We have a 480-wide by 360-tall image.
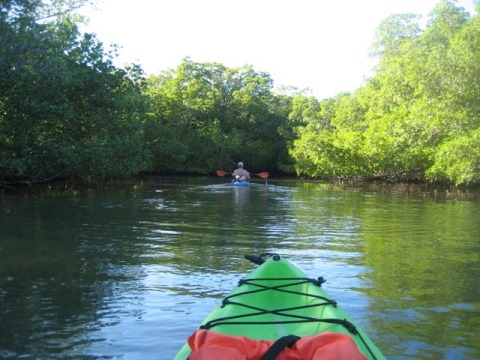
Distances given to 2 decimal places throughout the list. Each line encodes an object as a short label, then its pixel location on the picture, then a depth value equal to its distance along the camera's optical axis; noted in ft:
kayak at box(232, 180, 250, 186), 70.53
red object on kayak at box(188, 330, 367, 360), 9.37
